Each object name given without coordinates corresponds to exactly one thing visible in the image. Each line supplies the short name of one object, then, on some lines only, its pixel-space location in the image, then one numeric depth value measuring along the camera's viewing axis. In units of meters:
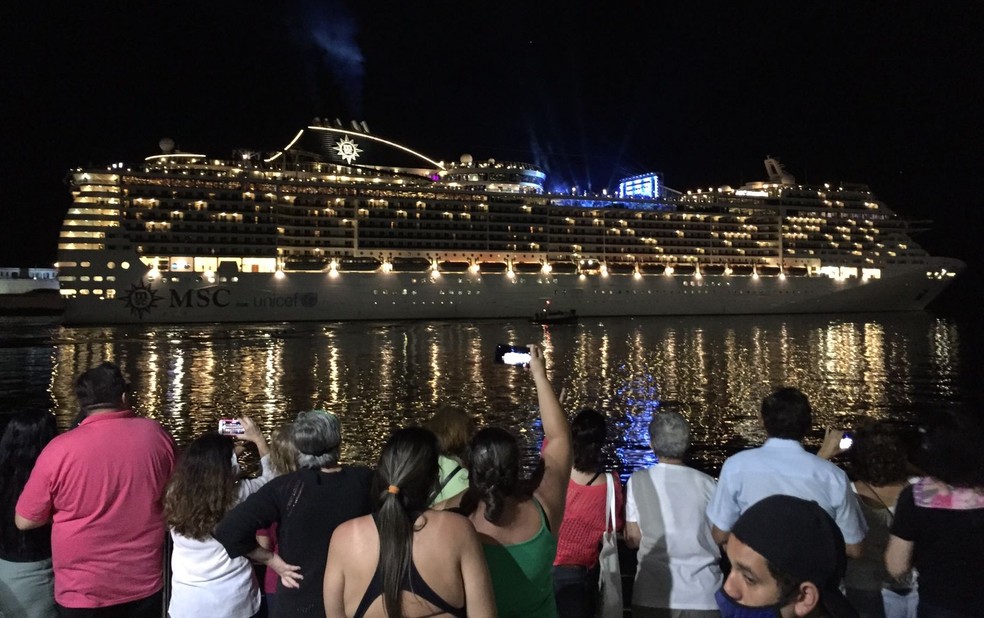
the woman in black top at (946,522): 2.62
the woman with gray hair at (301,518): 2.74
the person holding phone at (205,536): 3.02
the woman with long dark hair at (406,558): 2.08
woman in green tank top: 2.39
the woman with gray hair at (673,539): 3.26
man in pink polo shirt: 3.12
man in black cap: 1.78
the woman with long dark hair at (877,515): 3.17
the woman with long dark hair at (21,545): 3.29
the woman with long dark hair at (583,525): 3.38
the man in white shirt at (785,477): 2.99
